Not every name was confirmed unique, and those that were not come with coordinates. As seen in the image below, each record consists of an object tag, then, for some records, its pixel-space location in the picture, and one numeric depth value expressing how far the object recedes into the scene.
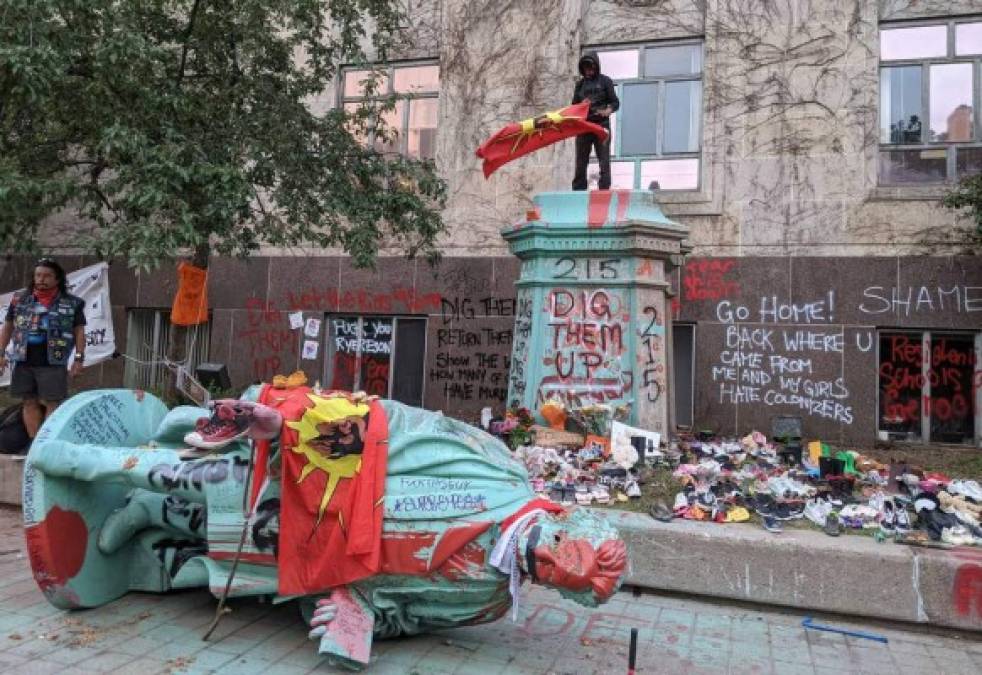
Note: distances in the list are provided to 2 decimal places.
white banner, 11.70
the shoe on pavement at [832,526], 4.42
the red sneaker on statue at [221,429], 3.15
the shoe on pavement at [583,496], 5.04
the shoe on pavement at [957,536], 4.24
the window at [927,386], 9.09
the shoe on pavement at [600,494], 5.05
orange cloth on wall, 9.42
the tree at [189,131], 6.05
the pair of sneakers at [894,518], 4.43
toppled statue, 3.19
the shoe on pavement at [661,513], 4.61
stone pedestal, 6.57
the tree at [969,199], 8.09
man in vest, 5.79
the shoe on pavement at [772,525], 4.42
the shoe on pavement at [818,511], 4.64
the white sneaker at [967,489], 4.90
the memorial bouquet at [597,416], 6.37
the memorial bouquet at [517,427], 6.33
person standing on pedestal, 7.10
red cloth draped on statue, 3.23
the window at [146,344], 12.30
